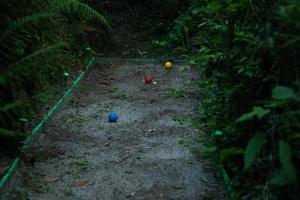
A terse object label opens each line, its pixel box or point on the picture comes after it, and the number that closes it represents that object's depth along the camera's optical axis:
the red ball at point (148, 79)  6.55
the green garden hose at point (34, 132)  3.08
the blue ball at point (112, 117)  4.77
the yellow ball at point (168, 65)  7.60
